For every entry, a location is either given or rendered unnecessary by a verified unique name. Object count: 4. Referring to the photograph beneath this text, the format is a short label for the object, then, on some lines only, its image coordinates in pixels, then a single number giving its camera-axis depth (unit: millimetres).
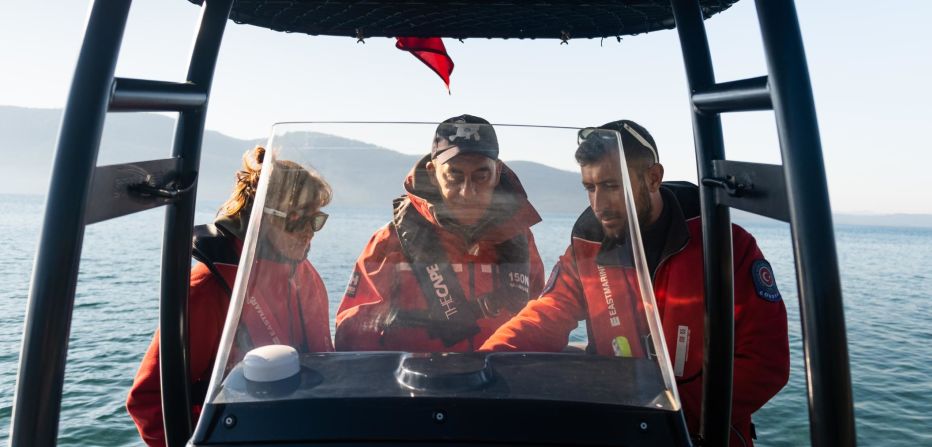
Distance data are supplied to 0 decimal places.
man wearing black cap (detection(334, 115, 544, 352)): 1246
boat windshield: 1127
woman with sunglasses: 1146
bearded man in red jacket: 1274
